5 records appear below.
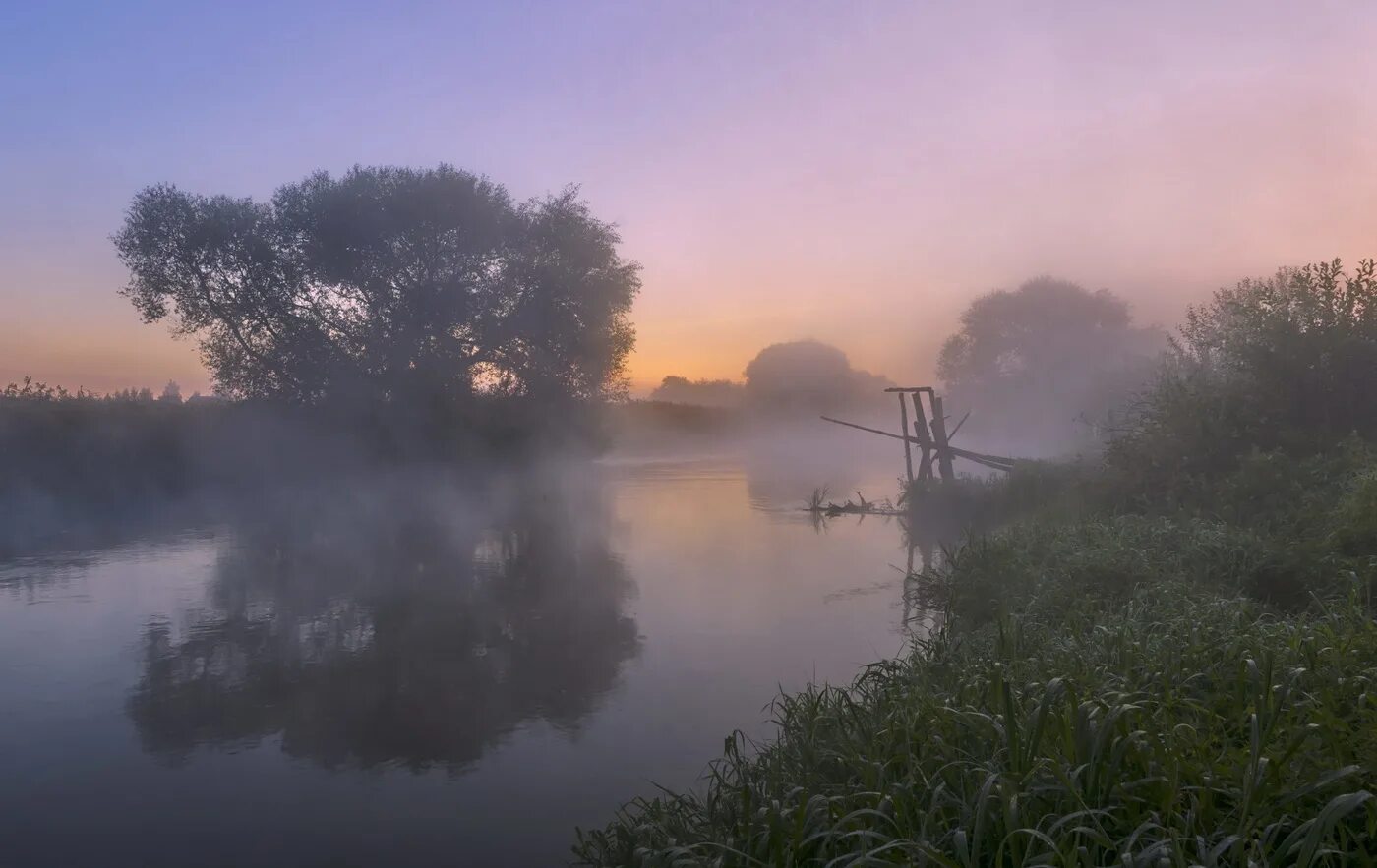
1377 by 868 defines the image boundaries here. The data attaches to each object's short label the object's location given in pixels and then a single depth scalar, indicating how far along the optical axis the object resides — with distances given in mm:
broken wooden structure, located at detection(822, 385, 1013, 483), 20000
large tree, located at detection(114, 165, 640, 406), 26672
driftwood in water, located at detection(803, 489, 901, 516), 21312
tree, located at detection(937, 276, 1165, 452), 51094
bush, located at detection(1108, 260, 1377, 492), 11680
